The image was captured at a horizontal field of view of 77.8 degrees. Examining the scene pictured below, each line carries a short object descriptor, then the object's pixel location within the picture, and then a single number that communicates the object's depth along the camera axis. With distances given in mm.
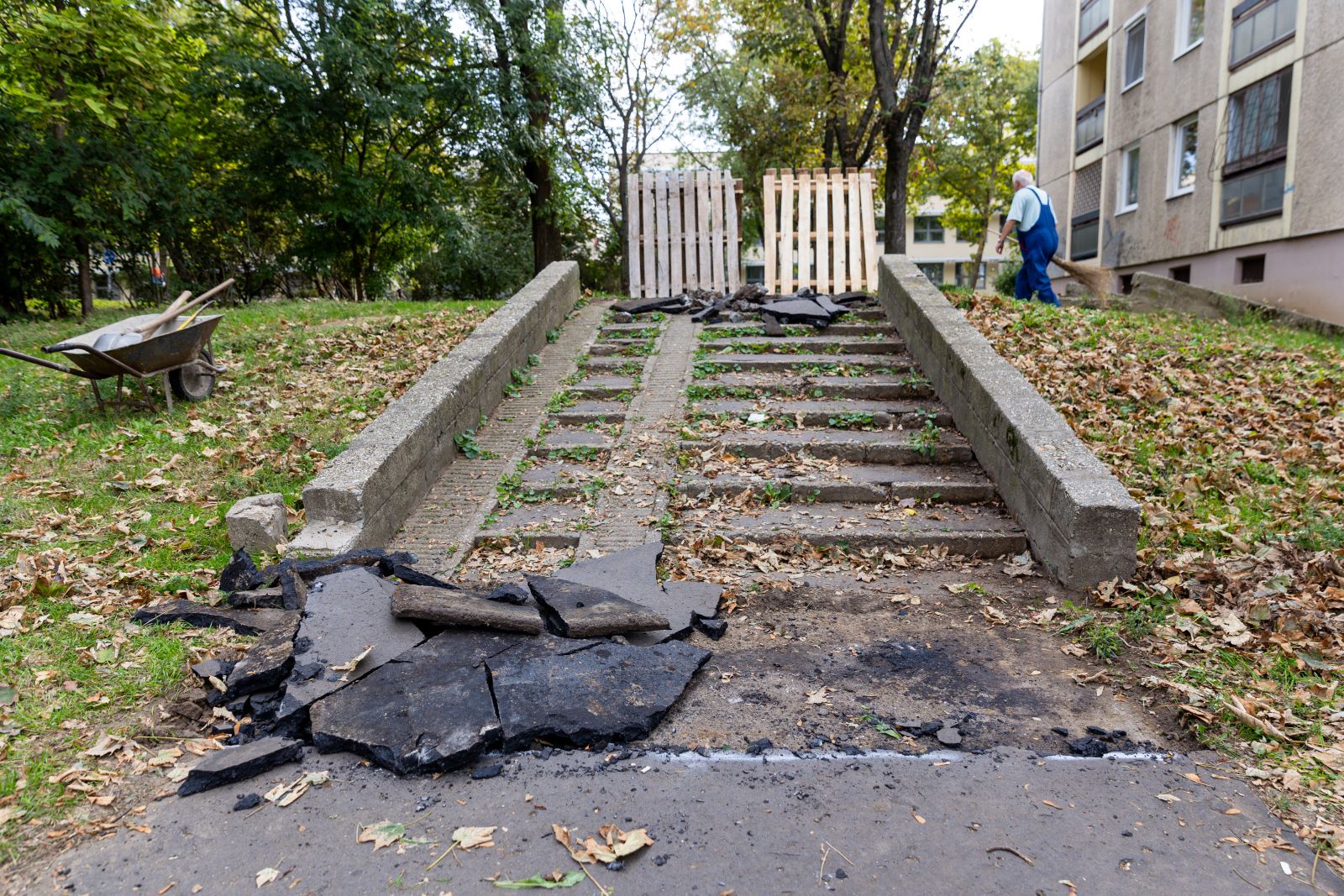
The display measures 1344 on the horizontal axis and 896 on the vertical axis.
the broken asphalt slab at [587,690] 3197
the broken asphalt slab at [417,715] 3014
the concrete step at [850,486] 5754
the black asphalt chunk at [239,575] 4316
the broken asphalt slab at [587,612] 3828
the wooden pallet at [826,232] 11227
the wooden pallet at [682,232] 11516
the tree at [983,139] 27172
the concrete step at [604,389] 7633
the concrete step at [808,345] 8484
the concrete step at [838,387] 7363
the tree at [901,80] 14500
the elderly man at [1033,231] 10523
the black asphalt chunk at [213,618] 3949
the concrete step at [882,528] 5176
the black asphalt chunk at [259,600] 4152
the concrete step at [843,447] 6250
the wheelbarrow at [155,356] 6547
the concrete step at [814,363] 7934
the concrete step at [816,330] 9023
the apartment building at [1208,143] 12969
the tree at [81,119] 10578
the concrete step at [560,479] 5887
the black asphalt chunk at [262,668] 3395
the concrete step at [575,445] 6492
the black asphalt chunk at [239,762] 2904
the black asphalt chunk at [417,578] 4266
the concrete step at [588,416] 7086
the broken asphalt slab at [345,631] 3367
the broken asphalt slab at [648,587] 4217
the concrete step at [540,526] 5270
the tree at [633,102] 22656
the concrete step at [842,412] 6766
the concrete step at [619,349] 8758
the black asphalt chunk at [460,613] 3725
